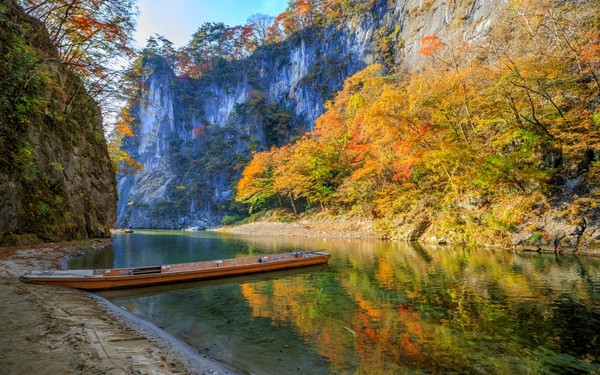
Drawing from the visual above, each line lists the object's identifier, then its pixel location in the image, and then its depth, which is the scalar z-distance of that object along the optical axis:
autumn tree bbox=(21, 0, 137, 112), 15.85
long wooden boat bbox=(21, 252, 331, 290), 8.14
